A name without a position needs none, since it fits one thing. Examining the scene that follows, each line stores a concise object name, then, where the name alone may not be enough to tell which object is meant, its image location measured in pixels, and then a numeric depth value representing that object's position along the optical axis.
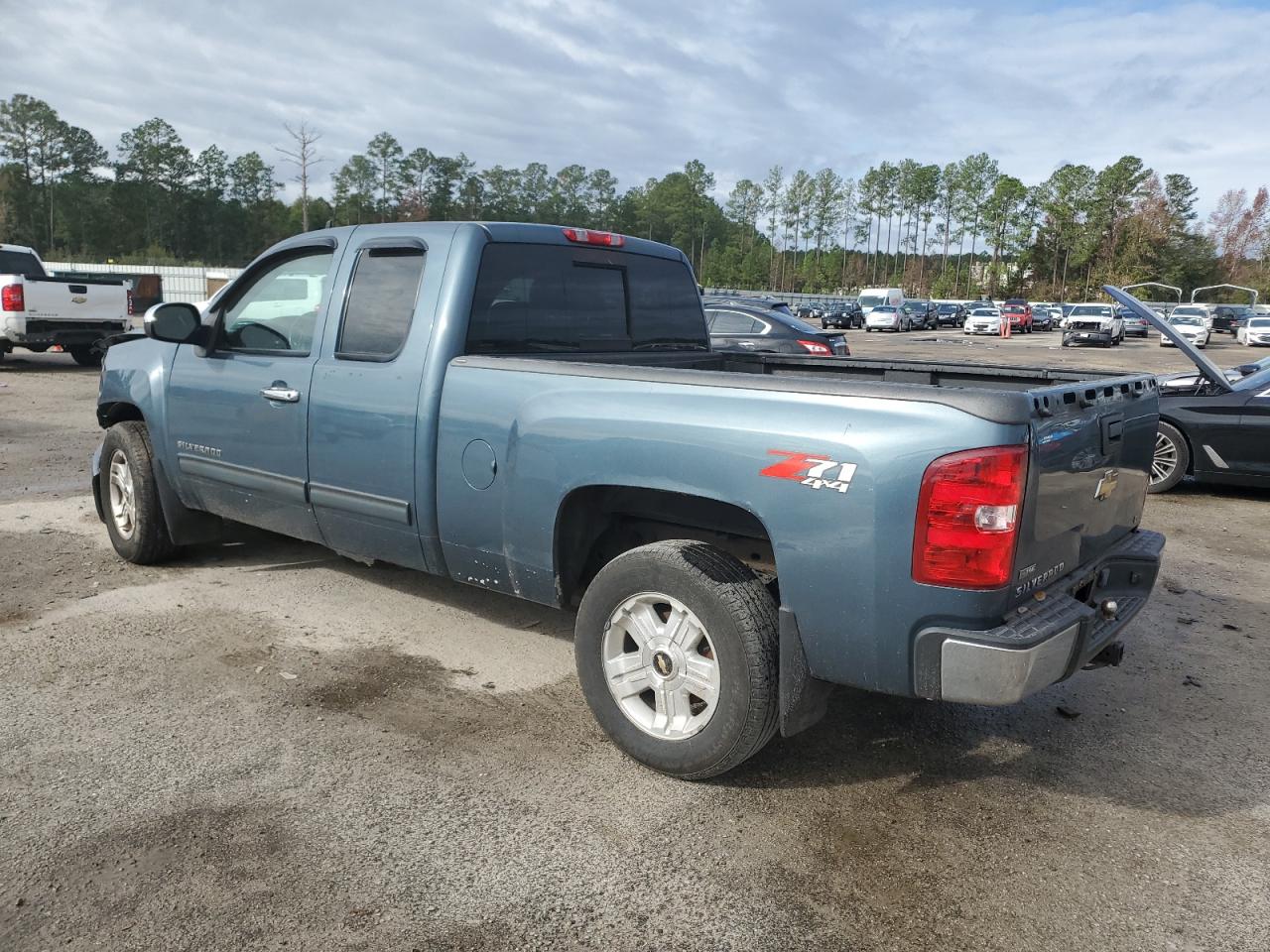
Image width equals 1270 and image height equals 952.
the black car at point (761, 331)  12.21
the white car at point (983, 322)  55.62
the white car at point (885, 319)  54.78
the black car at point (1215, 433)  8.59
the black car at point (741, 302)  13.46
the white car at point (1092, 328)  44.50
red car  58.62
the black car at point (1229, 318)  65.56
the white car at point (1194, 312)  50.98
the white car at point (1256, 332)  47.00
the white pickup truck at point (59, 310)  15.27
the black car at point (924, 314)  59.69
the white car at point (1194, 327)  43.84
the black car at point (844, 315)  56.96
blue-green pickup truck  2.79
